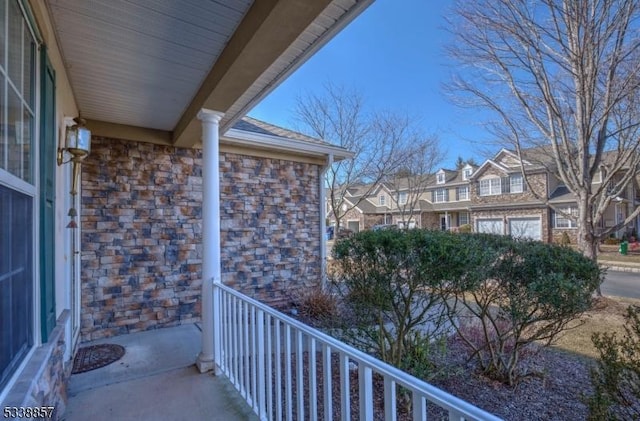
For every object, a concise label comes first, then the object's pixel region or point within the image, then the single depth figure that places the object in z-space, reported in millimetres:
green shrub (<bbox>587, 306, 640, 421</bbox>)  2000
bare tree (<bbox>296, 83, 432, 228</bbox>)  10258
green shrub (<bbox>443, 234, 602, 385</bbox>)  2729
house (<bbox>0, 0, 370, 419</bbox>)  1577
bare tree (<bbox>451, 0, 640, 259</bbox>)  5262
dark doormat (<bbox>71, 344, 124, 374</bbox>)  3021
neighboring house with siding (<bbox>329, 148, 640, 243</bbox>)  16000
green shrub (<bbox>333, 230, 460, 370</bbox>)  2469
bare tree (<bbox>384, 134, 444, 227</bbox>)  11703
